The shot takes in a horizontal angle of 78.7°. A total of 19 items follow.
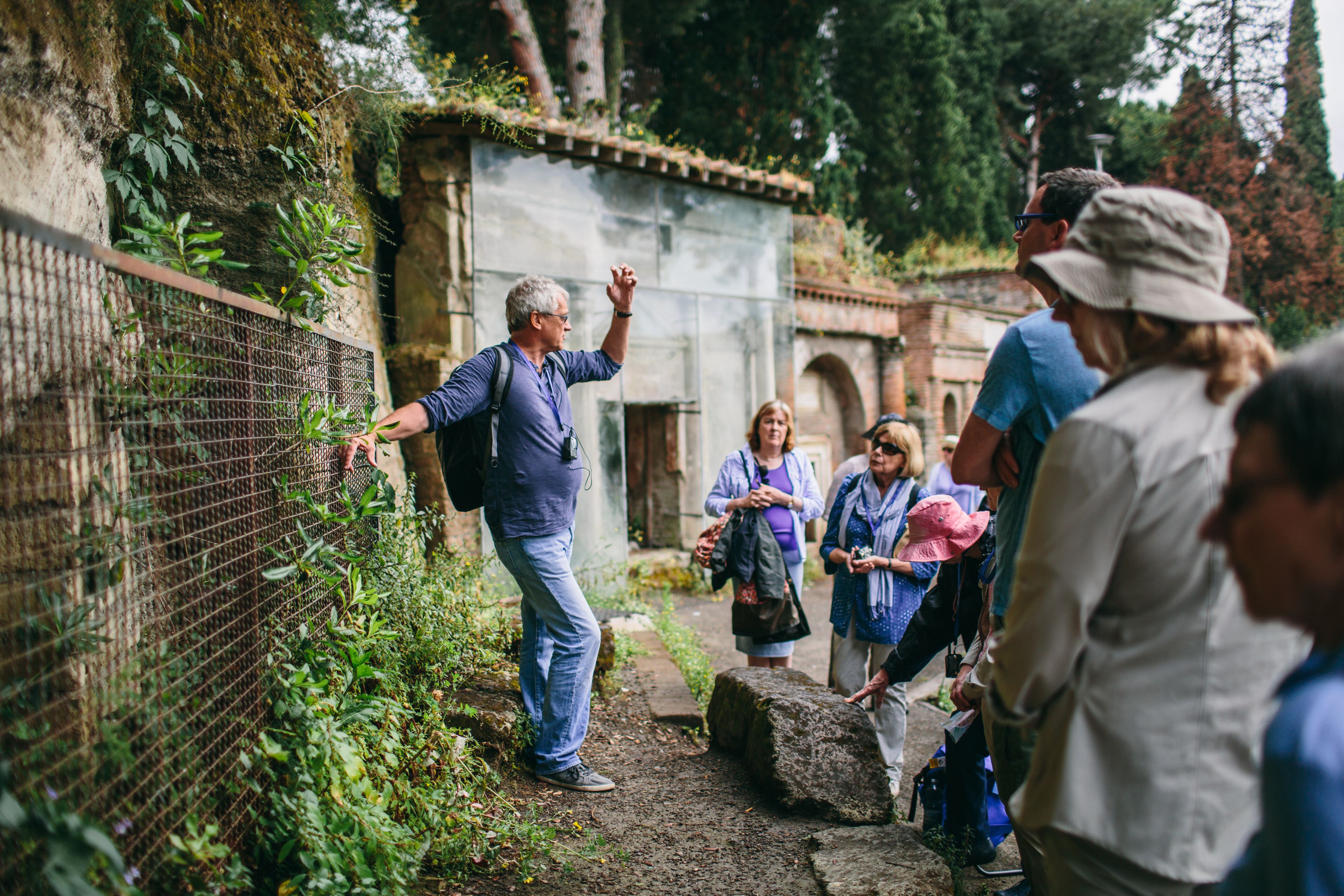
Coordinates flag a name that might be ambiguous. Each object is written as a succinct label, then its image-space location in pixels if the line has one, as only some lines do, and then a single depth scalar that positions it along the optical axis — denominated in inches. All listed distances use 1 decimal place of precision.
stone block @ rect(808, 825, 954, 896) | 112.9
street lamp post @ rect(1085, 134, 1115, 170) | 610.2
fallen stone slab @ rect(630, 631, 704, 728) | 190.4
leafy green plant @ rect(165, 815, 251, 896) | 73.0
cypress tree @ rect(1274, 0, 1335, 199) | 890.7
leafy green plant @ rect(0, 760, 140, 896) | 52.0
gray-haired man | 138.2
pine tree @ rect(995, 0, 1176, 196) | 981.2
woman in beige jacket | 55.1
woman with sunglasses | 168.2
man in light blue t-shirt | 90.1
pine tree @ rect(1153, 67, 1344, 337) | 884.6
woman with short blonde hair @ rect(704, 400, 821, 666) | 199.3
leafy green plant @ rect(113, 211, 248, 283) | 103.8
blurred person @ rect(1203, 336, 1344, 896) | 37.2
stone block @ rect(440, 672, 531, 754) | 145.6
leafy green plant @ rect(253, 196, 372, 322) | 121.8
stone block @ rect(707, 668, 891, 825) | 139.2
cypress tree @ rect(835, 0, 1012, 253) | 778.2
